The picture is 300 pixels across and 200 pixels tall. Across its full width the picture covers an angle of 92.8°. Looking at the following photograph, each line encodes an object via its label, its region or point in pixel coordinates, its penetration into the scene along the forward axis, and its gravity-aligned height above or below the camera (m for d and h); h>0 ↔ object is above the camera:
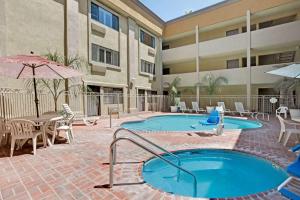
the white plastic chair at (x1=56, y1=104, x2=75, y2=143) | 5.09 -1.05
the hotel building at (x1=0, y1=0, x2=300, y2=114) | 8.73 +4.86
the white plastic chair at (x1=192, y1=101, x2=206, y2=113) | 14.35 -0.90
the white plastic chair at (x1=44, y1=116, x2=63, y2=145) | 4.75 -1.01
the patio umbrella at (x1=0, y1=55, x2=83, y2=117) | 4.28 +1.08
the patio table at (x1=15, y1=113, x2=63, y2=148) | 4.50 -0.80
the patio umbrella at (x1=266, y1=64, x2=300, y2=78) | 5.28 +1.05
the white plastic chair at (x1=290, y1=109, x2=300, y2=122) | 7.51 -0.80
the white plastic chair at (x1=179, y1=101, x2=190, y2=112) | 14.81 -0.92
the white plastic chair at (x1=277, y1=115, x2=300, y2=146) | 4.71 -1.09
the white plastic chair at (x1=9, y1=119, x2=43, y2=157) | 4.01 -0.91
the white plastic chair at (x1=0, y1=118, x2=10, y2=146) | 4.55 -0.95
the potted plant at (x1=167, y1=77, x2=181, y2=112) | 15.85 +0.60
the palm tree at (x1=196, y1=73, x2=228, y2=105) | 14.43 +1.59
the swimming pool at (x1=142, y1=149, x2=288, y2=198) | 3.09 -1.93
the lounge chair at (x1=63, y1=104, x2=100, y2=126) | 8.31 -1.30
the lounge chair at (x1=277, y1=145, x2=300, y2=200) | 2.14 -1.32
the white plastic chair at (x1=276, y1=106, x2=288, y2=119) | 9.72 -0.83
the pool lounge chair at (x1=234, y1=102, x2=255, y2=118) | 12.14 -1.02
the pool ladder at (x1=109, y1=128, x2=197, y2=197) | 2.58 -1.35
